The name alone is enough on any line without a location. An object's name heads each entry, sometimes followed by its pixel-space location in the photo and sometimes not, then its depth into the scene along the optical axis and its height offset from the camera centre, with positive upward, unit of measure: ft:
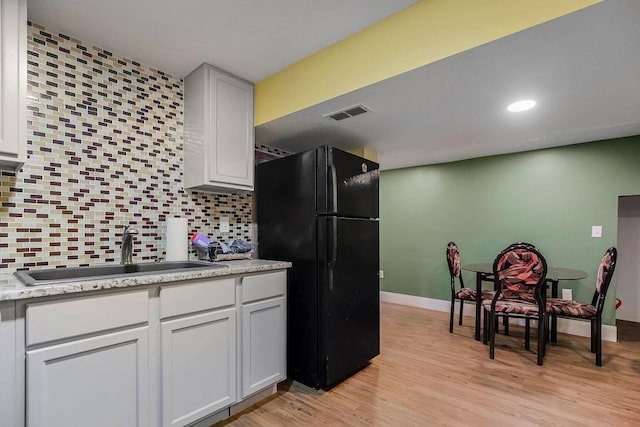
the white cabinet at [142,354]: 3.82 -2.13
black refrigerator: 7.15 -0.95
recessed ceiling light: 7.11 +2.48
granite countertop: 3.70 -0.98
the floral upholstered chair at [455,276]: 11.12 -2.33
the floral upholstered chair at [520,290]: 8.62 -2.25
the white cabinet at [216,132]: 7.20 +1.89
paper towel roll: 6.99 -0.63
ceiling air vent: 7.23 +2.35
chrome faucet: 6.15 -0.68
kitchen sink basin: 4.64 -1.09
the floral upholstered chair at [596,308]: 8.47 -2.72
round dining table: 9.54 -1.94
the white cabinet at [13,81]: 4.57 +1.92
